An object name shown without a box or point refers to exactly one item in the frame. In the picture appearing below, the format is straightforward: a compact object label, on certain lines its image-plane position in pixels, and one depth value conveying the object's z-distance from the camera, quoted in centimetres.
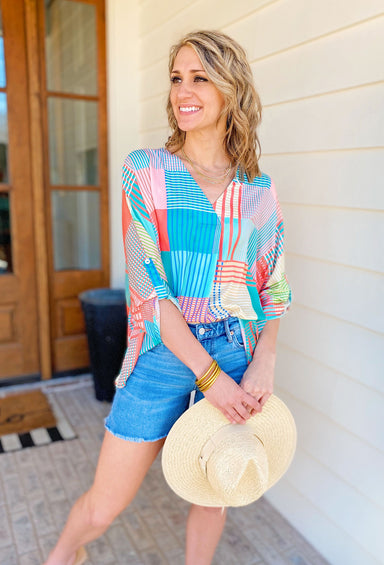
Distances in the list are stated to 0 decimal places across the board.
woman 123
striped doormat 260
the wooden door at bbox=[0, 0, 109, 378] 292
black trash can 287
